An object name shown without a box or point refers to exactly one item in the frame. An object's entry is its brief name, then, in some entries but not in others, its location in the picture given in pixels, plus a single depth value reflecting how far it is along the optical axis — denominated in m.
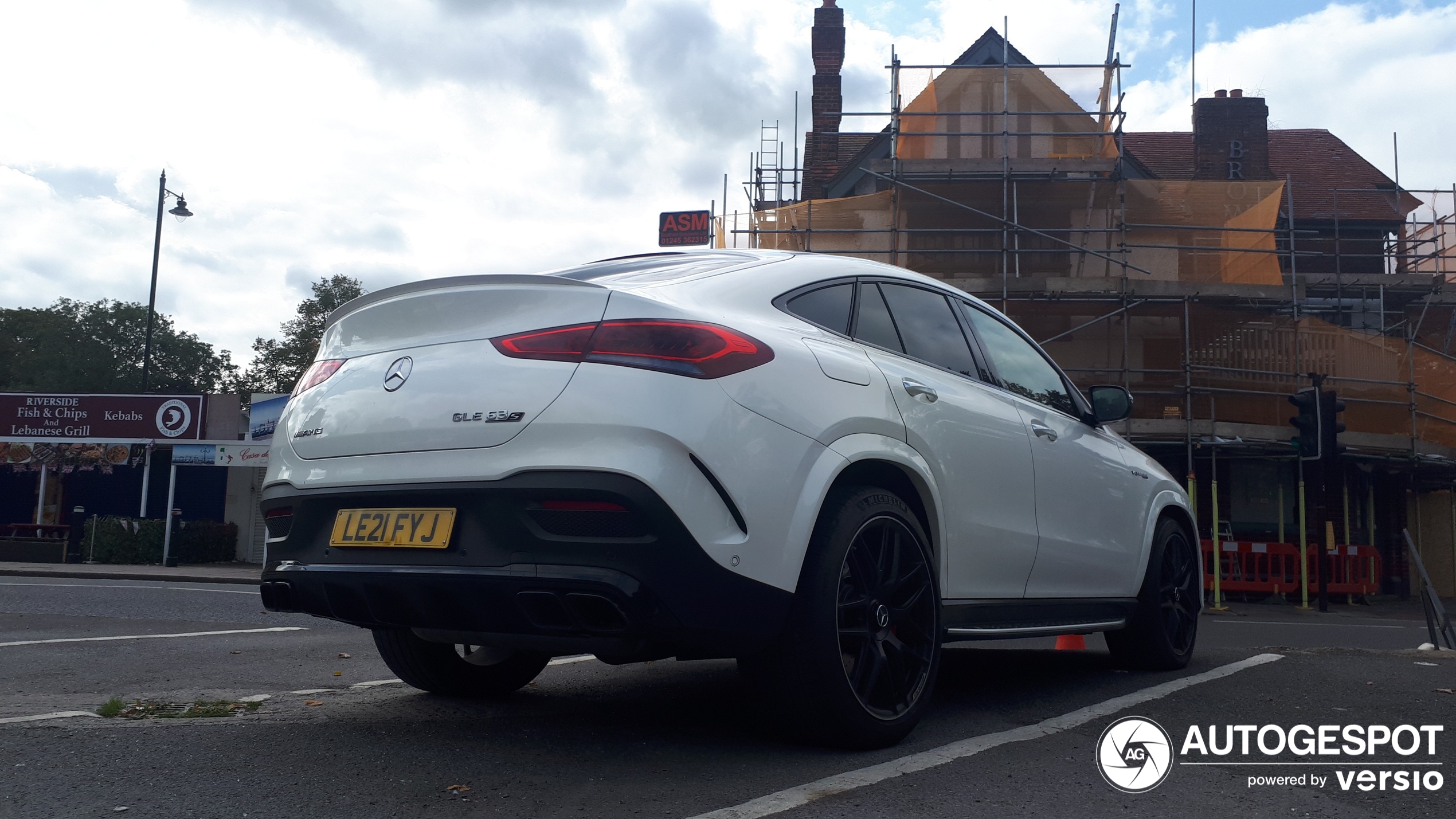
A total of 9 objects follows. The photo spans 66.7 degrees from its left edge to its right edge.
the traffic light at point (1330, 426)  15.17
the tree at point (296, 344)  58.12
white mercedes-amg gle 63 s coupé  2.96
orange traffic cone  6.87
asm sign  29.03
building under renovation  18.17
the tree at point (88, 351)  57.91
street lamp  29.88
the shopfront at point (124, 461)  25.70
